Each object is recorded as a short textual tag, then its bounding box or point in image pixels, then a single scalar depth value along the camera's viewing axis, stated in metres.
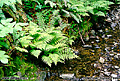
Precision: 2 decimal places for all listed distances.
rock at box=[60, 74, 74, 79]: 3.95
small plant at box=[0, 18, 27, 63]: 2.26
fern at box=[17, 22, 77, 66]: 3.70
